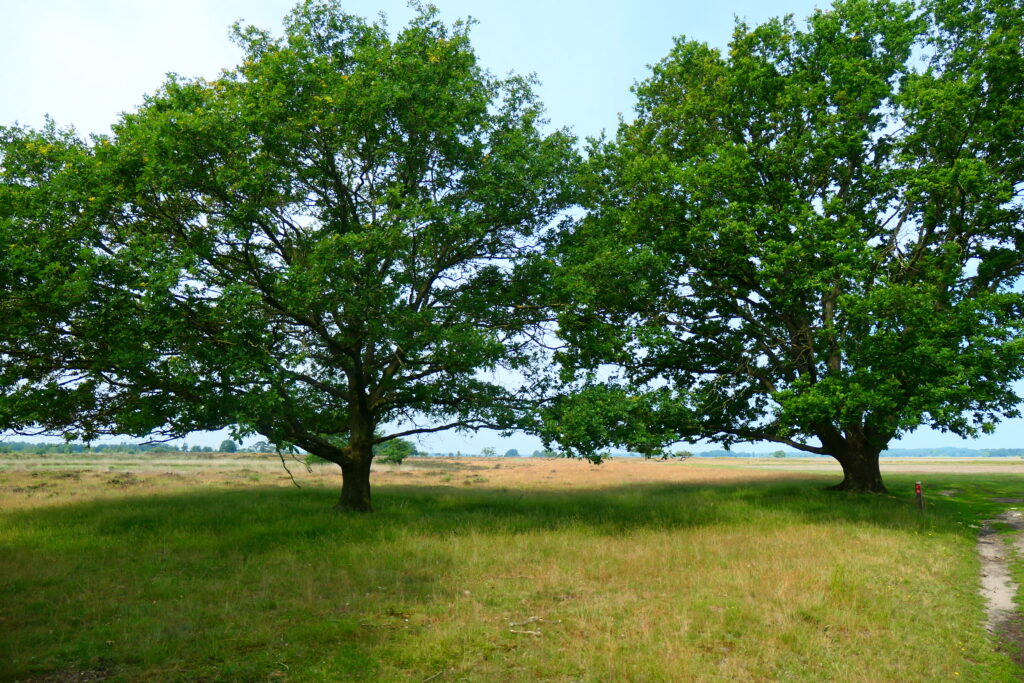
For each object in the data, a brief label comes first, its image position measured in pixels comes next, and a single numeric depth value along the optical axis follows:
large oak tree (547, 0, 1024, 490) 18.70
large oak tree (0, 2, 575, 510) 15.92
